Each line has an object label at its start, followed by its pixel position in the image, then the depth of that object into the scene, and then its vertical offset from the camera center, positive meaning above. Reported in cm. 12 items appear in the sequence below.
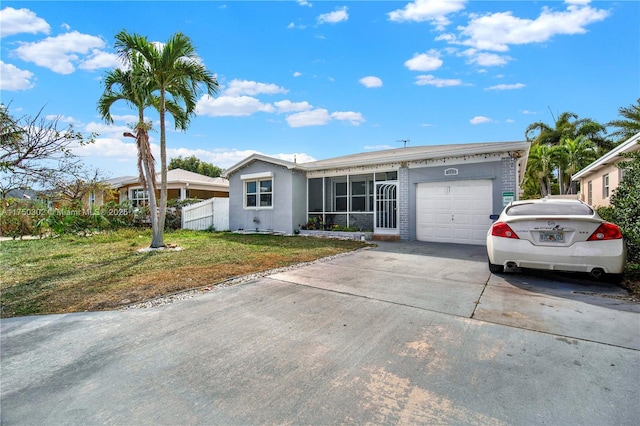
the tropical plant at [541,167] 2336 +335
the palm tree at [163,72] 846 +411
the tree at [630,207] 574 +3
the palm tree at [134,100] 900 +365
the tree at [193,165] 4228 +651
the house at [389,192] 978 +72
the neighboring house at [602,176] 985 +165
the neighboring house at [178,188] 1989 +165
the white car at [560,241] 459 -52
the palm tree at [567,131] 2417 +669
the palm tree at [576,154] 2206 +404
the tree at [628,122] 1964 +580
